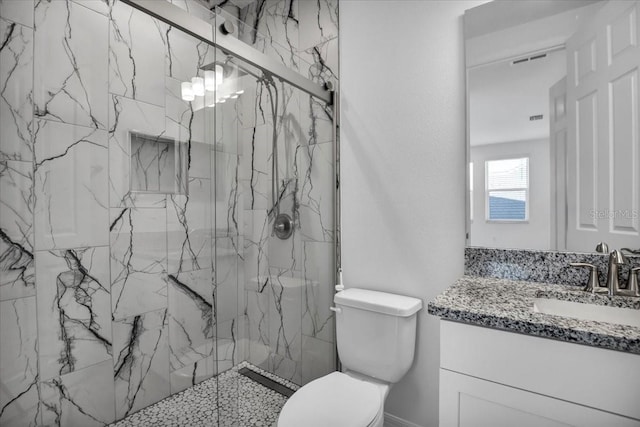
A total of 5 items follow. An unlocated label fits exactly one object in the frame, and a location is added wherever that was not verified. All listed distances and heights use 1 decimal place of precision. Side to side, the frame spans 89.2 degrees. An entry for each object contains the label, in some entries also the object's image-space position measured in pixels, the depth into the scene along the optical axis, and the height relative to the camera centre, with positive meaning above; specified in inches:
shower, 60.6 +6.7
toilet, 48.4 -27.3
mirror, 46.2 +13.9
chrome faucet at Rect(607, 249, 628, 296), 43.8 -8.1
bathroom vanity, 30.6 -15.6
